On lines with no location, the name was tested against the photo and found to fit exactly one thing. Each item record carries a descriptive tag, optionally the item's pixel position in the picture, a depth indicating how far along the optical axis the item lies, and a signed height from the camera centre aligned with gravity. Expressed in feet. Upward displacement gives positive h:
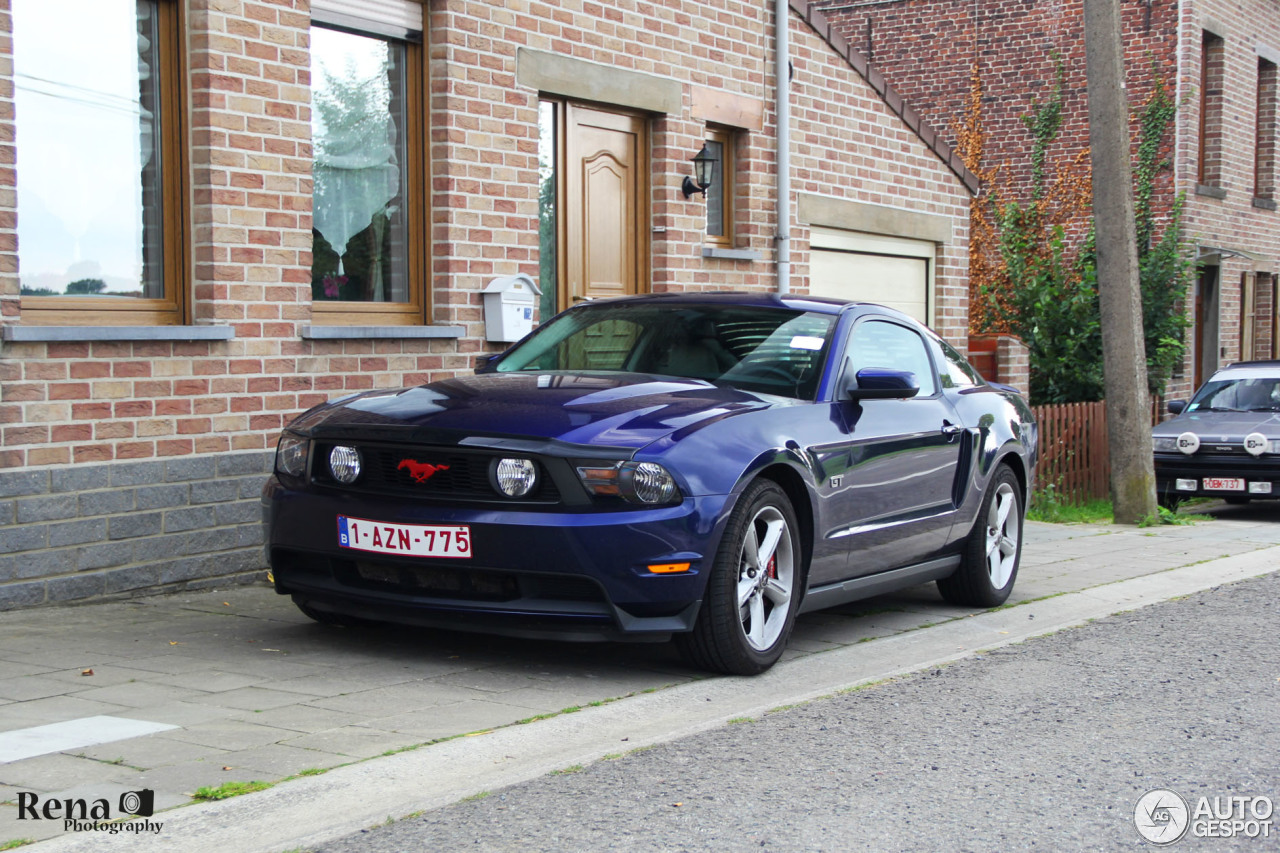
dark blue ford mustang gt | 18.51 -1.89
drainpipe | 43.19 +5.80
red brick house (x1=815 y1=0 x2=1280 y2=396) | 72.33 +12.26
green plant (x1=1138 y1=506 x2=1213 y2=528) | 42.47 -5.08
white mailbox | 33.04 +0.62
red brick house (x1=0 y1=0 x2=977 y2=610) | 24.85 +2.63
